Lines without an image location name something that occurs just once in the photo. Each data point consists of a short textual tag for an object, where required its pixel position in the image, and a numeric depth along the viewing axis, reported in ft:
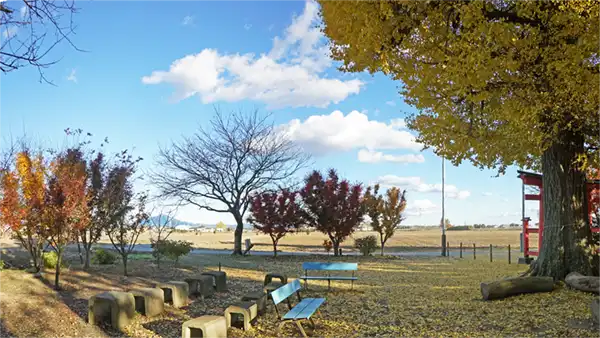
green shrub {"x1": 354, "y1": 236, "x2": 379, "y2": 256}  77.25
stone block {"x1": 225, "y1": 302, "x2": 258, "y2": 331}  23.08
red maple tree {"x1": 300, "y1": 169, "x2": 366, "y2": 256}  75.10
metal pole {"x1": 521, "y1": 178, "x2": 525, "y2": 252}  64.56
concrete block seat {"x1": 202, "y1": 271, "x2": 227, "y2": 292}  34.09
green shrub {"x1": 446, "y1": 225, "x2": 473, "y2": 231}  300.11
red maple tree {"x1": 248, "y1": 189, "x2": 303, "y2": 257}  74.49
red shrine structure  56.07
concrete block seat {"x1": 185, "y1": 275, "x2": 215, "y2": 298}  31.19
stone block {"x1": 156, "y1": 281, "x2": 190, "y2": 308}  27.61
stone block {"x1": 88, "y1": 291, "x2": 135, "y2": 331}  22.63
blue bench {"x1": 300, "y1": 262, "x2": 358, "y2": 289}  35.37
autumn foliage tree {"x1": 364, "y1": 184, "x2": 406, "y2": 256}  84.53
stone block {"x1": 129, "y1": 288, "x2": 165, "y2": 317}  24.86
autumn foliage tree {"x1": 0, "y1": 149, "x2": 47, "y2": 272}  34.32
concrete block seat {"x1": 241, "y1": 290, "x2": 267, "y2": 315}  26.21
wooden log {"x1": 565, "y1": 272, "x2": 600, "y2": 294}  30.94
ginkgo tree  26.71
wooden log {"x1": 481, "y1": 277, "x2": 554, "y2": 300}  31.22
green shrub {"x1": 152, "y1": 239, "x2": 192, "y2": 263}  46.91
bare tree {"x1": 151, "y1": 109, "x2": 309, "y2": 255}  79.05
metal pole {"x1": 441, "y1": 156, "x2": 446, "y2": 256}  84.98
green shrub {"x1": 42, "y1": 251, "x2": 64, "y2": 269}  38.09
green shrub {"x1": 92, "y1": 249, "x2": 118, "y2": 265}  47.39
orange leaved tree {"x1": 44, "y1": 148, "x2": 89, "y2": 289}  32.45
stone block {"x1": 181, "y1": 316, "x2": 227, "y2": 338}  19.80
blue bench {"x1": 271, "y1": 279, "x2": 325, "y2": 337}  21.54
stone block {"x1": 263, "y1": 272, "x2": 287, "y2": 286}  34.86
